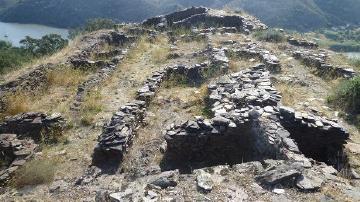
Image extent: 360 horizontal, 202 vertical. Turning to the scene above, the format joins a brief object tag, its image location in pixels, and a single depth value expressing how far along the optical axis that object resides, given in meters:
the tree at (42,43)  33.75
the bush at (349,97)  10.98
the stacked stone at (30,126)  10.01
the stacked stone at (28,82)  12.00
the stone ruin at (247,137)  8.31
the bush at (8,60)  18.39
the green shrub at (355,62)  15.05
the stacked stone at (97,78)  12.06
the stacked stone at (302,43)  18.09
